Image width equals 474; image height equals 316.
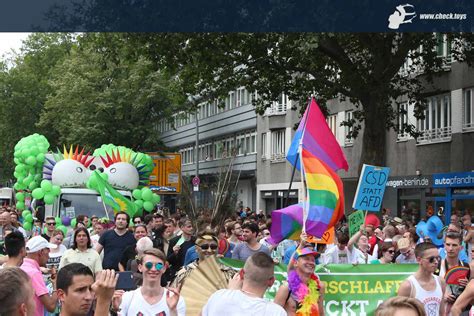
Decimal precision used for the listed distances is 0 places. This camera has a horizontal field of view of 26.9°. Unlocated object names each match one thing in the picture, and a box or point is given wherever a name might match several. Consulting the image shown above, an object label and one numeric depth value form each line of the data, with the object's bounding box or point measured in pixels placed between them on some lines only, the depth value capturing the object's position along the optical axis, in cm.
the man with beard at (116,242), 1422
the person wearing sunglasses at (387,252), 1439
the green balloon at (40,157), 2862
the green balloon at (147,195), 2742
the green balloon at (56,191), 2553
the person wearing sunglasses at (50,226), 1689
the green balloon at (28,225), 2770
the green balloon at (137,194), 2753
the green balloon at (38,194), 2558
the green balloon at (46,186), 2567
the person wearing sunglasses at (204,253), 952
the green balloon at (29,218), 2827
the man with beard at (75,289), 552
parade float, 2538
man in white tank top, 902
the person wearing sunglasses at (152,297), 756
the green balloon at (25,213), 2865
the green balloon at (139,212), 2667
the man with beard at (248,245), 1303
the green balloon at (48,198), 2539
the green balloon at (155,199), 2764
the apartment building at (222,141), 5919
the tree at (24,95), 6744
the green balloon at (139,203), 2692
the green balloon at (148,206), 2709
